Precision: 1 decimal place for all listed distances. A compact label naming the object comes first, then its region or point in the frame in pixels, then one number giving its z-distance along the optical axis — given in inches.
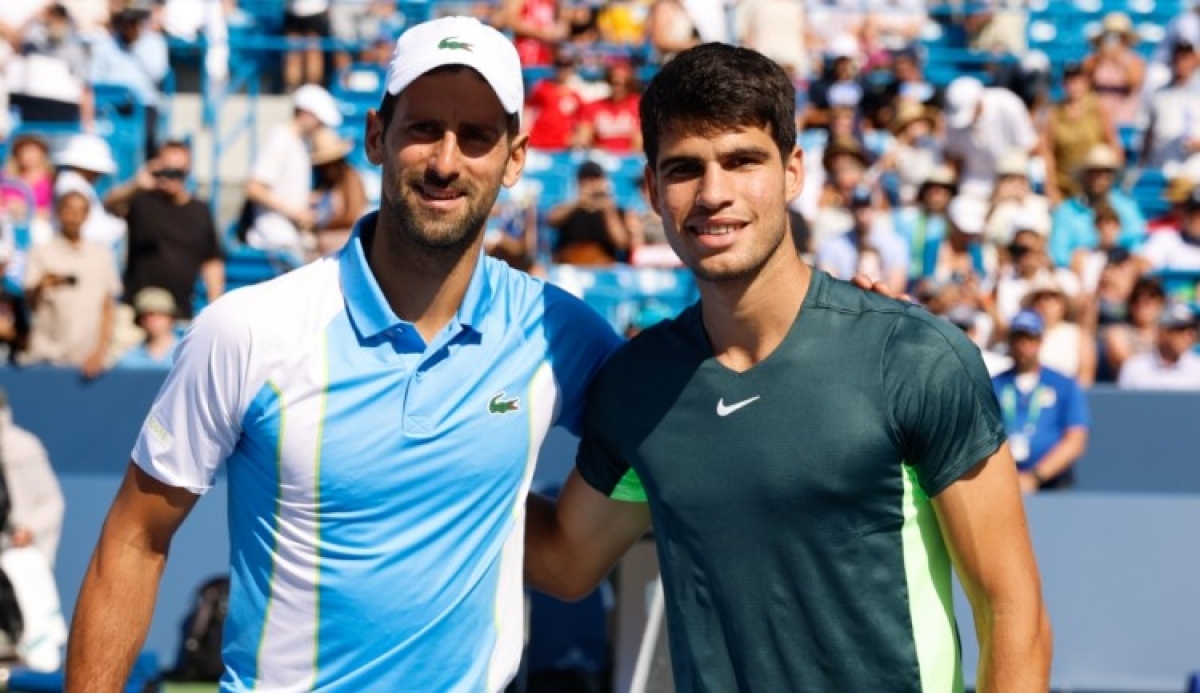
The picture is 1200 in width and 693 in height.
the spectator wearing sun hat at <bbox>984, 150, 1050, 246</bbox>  440.2
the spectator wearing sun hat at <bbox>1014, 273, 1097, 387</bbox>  382.9
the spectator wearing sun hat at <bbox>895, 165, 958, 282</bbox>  439.8
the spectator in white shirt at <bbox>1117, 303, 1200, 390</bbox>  381.4
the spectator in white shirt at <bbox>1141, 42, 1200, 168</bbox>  522.3
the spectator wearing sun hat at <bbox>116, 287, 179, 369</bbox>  378.9
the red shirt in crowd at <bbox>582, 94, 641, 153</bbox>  498.3
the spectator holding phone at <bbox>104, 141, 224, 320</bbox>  415.8
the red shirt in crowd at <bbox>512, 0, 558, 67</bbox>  540.1
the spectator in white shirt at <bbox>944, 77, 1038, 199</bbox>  490.6
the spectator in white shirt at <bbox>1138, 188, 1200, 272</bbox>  452.8
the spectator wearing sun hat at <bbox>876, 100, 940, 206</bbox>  483.5
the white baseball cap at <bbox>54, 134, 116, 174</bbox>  452.1
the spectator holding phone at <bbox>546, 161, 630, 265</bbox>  430.9
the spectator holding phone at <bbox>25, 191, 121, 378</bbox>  386.0
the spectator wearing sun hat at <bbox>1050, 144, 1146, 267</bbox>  459.8
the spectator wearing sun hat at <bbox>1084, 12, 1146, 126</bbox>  550.9
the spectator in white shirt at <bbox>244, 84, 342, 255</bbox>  444.8
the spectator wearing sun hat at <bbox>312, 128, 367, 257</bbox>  418.9
